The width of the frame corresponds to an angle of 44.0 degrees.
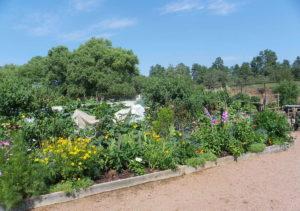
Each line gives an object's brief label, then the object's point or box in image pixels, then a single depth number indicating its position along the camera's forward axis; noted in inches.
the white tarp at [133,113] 401.1
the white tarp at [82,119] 367.6
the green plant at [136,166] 277.9
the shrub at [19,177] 207.8
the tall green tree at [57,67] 1353.3
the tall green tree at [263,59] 2507.1
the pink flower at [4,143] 280.5
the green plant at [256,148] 356.5
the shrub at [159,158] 288.7
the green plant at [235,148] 339.0
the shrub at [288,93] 853.8
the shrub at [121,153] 278.5
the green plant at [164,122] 380.6
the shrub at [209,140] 339.0
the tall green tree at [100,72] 1269.7
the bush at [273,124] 396.5
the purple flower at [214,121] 382.4
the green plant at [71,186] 237.9
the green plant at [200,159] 302.5
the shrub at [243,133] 358.9
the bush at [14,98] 389.1
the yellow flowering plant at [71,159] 247.3
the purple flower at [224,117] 378.3
